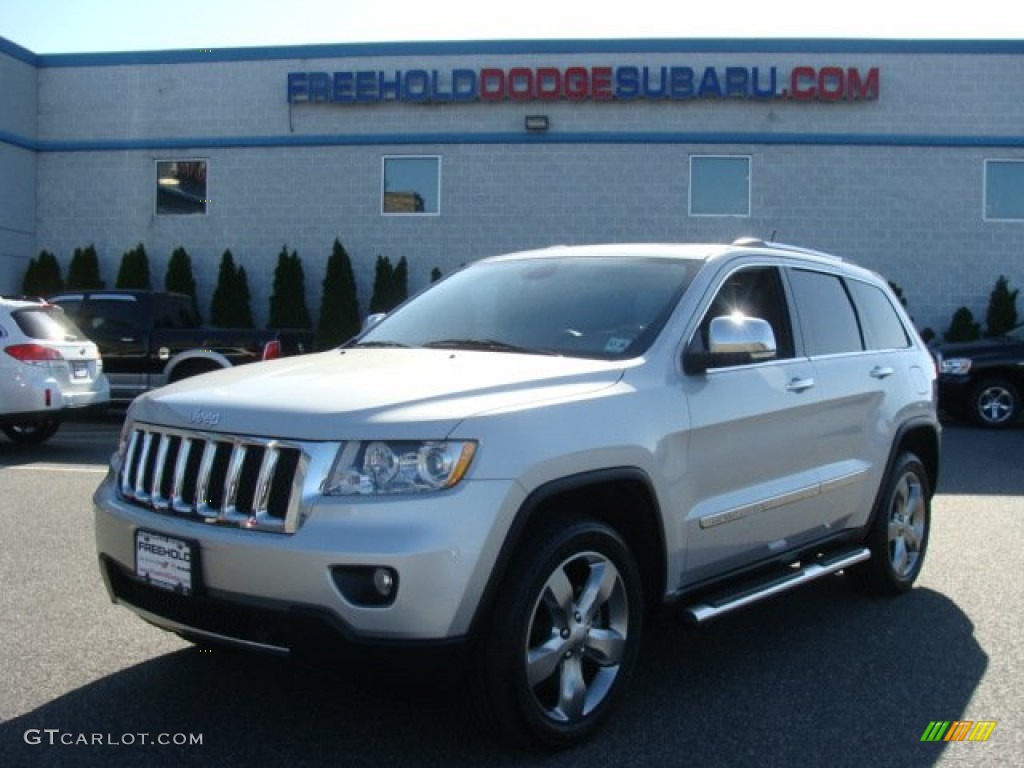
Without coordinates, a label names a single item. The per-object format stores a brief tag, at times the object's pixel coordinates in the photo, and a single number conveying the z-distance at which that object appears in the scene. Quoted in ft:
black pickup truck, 45.37
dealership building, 63.93
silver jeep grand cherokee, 10.46
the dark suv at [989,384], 48.57
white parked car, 34.68
